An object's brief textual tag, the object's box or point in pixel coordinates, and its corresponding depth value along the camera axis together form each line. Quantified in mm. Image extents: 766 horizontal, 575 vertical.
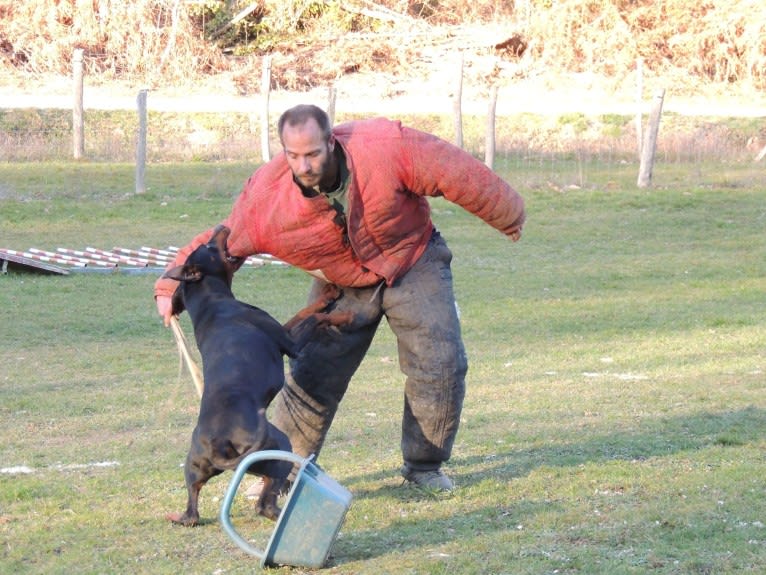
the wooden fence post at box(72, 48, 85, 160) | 22422
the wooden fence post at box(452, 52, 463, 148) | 23231
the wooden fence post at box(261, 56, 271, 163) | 23344
